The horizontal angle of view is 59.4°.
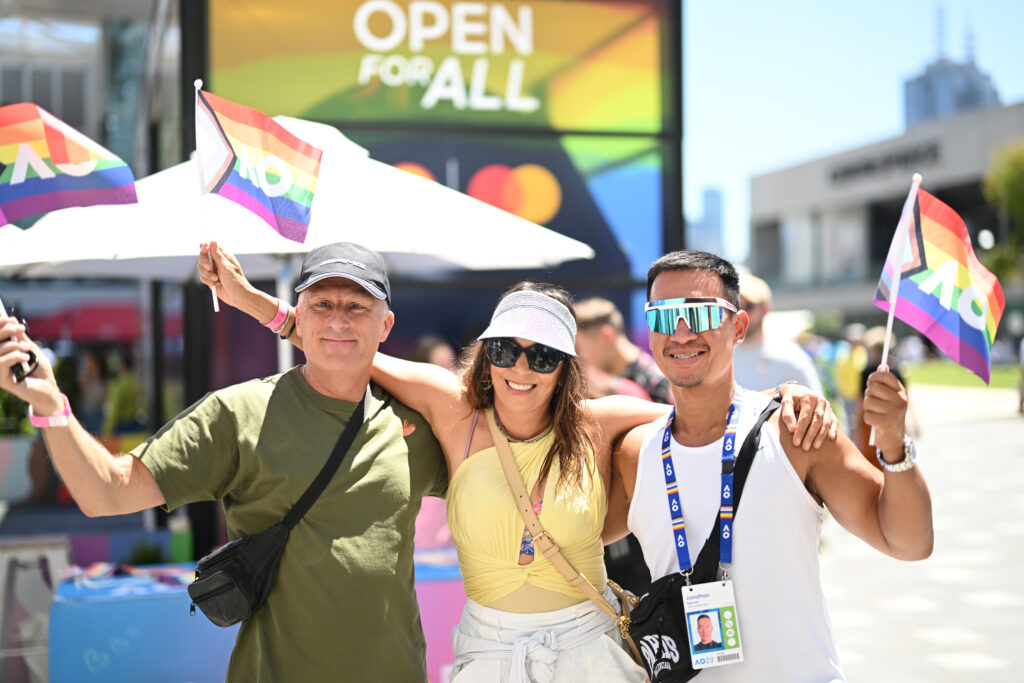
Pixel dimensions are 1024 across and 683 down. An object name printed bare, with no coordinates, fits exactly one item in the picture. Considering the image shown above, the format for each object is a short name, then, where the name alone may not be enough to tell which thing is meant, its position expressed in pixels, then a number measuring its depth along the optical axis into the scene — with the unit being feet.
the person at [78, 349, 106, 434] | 51.80
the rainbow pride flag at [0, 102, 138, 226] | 7.66
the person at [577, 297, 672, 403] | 16.10
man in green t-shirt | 7.64
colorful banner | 20.18
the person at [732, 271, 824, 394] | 17.06
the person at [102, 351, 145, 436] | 37.58
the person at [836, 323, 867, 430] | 48.08
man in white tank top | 7.00
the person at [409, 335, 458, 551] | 15.67
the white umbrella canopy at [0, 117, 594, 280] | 10.57
